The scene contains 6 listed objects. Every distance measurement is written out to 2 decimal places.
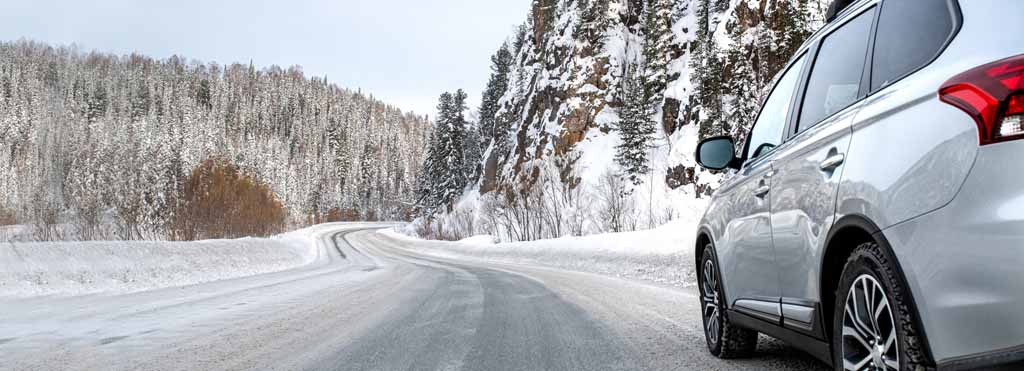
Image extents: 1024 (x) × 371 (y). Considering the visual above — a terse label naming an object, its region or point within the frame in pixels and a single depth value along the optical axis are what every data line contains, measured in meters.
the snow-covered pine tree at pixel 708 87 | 47.34
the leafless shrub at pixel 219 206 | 29.34
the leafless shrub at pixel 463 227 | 48.16
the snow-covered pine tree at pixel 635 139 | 52.53
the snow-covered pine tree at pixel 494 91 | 84.84
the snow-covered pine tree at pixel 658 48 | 58.16
